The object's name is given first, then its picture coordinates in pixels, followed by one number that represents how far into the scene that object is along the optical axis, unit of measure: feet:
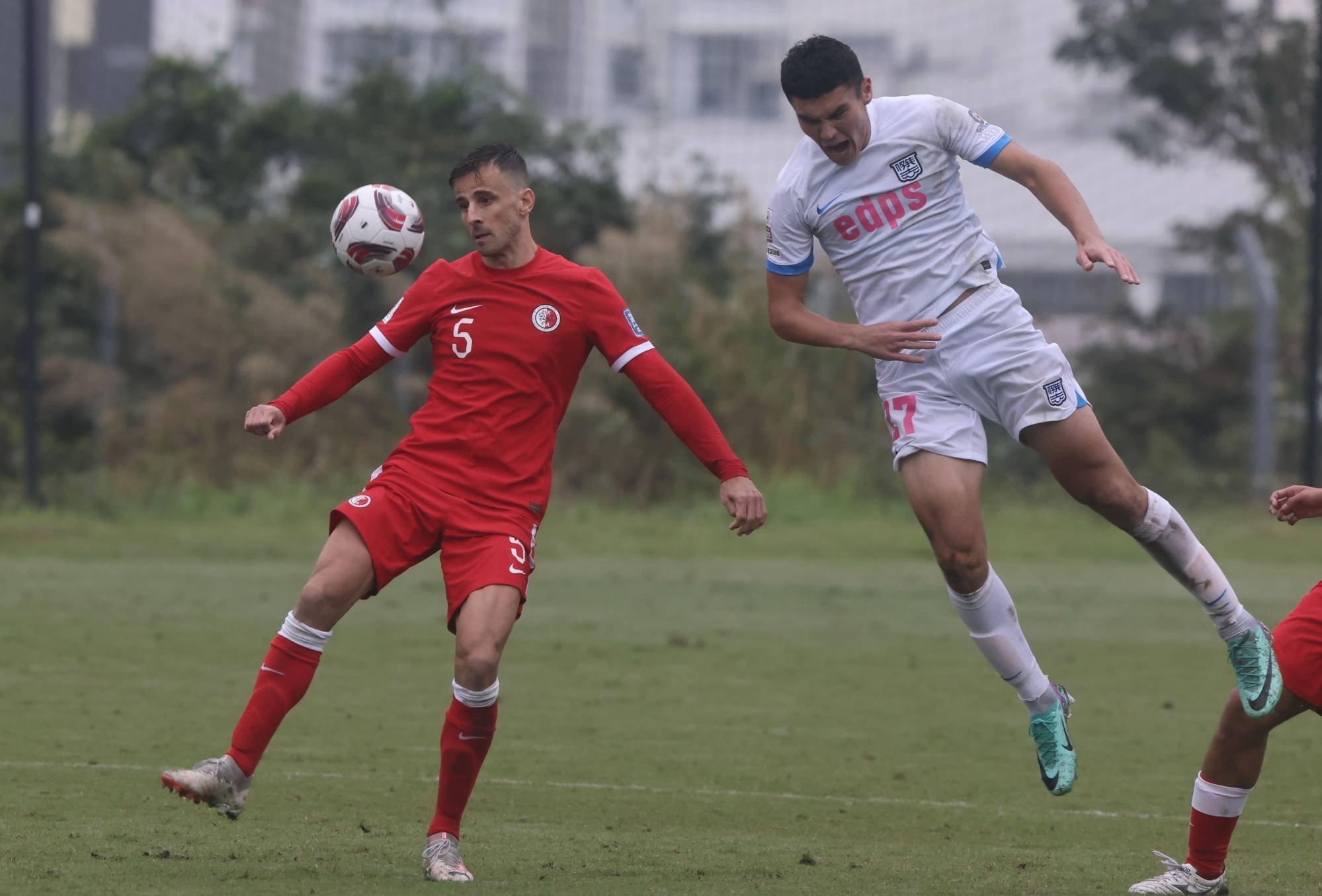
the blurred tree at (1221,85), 181.37
